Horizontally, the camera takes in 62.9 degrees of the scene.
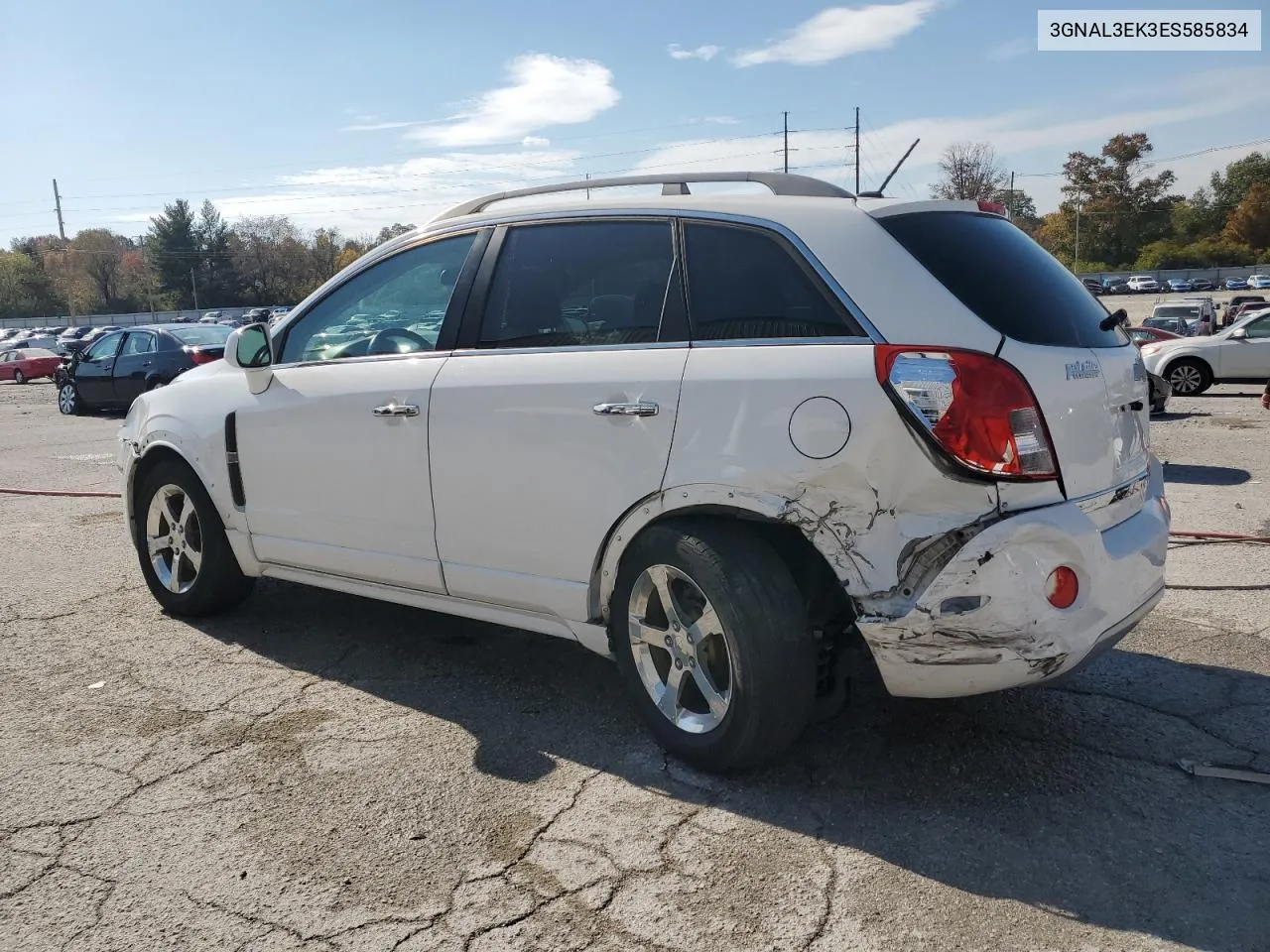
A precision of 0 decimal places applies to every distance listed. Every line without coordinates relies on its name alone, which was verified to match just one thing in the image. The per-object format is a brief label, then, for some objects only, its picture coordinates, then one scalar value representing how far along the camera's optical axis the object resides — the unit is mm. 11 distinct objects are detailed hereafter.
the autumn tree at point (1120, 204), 96125
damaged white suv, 2873
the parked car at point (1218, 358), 16594
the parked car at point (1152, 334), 22328
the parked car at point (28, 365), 36781
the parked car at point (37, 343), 46553
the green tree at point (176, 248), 104312
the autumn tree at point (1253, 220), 91312
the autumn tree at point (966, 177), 82438
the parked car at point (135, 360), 17484
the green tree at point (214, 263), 106481
